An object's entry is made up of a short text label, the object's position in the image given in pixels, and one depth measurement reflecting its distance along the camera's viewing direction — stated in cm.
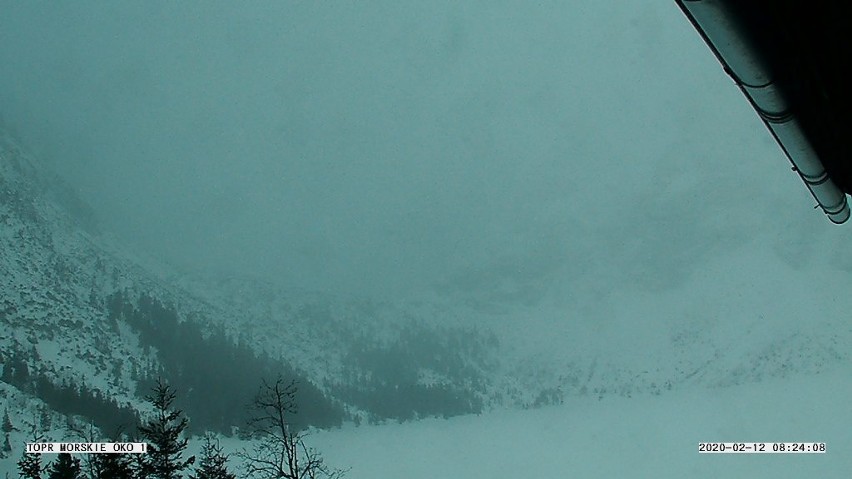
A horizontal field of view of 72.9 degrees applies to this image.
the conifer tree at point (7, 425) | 11125
